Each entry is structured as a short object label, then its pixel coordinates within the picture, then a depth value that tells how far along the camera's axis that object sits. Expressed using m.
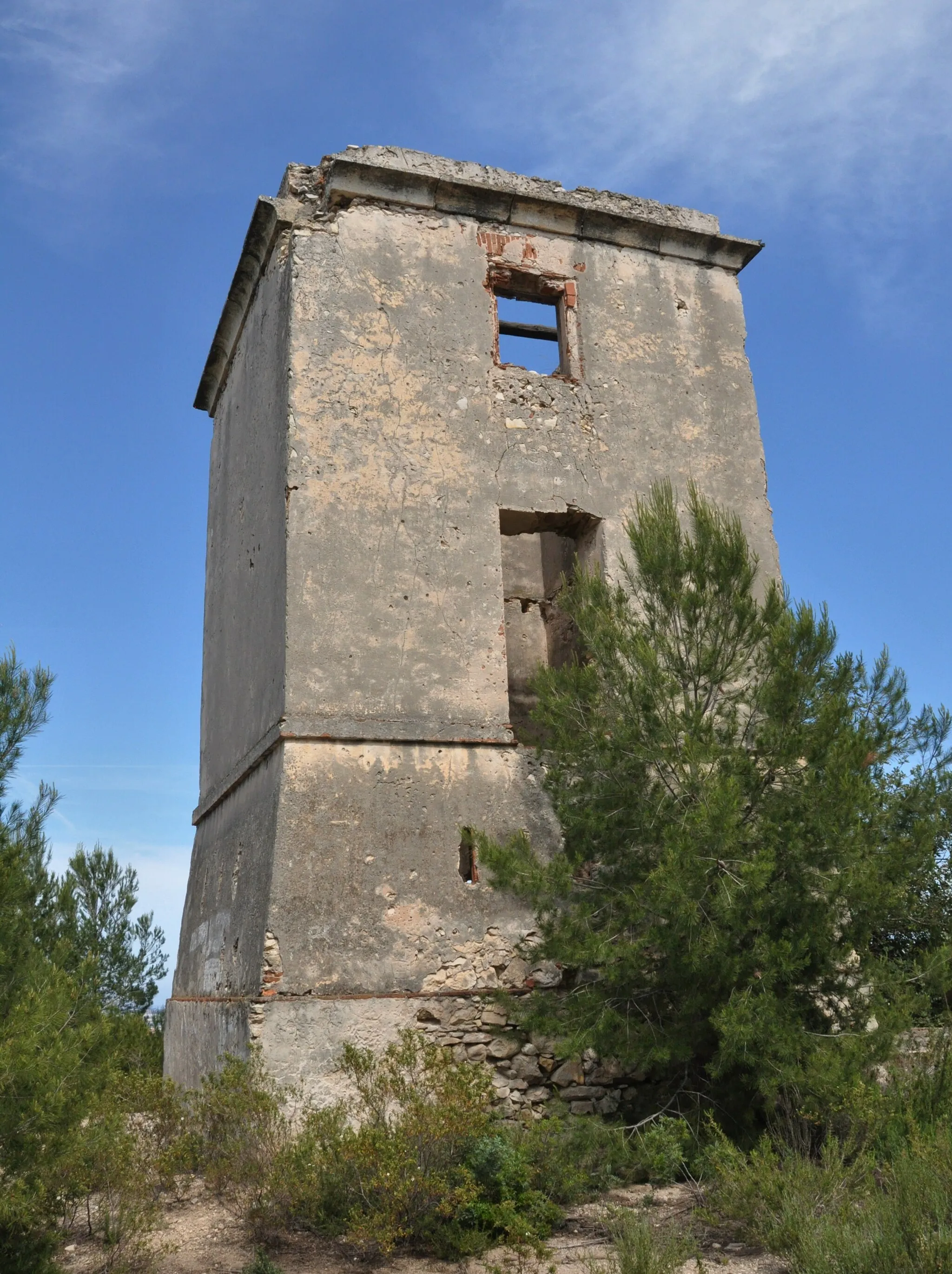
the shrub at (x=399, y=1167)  6.03
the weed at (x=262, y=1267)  5.64
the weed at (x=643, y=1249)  5.38
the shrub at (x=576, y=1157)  6.74
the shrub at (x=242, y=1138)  6.66
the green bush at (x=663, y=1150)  6.84
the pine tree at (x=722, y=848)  6.81
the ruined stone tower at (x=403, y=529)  7.93
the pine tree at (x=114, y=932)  14.77
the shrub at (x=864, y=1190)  5.16
